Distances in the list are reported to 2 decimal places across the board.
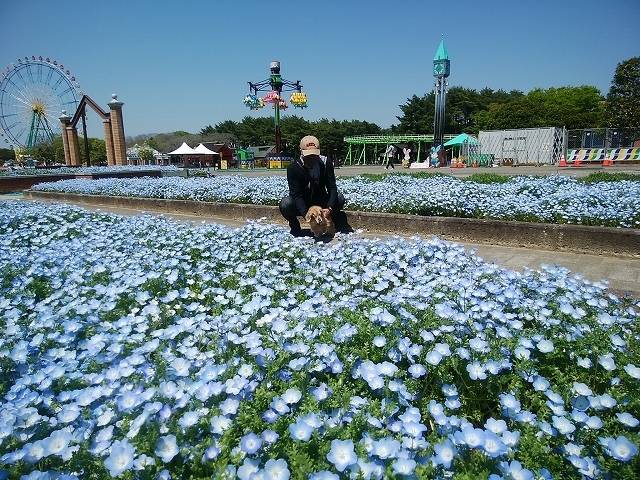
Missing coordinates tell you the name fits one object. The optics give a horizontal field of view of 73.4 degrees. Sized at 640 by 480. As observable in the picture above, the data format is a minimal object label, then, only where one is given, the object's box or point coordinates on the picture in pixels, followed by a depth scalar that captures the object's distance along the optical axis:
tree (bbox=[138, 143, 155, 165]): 62.72
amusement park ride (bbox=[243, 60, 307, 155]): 31.81
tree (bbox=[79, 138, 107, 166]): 74.86
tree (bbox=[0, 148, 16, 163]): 101.56
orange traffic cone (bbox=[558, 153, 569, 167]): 21.37
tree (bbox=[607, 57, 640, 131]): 26.79
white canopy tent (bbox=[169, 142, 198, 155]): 37.72
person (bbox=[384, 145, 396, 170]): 27.31
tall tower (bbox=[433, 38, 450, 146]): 33.69
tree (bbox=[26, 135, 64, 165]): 74.44
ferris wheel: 37.25
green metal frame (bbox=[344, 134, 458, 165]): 41.53
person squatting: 5.05
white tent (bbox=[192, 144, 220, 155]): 38.94
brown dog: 4.81
